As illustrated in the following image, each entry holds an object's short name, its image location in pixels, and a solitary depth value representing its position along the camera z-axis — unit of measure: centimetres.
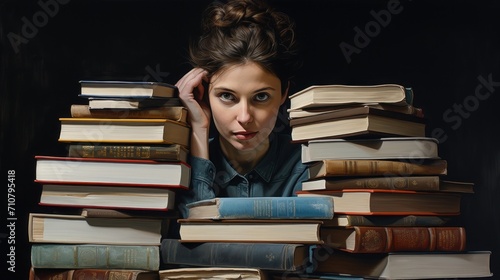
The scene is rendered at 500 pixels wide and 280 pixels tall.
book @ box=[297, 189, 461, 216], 203
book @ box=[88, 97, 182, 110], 215
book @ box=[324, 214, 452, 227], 202
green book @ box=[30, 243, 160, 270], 209
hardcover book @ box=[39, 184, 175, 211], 212
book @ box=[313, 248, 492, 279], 201
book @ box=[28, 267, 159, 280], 206
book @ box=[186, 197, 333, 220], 198
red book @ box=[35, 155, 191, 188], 212
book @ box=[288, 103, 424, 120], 210
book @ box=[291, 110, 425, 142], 208
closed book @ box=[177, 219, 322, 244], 199
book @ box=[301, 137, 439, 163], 209
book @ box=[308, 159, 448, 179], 207
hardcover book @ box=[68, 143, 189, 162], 212
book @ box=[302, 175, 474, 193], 206
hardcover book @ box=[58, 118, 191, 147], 213
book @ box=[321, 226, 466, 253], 199
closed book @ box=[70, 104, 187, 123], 216
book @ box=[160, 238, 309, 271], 194
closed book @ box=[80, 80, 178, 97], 214
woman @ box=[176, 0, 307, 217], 221
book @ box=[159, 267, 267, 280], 197
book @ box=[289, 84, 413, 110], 211
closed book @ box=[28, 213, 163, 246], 214
